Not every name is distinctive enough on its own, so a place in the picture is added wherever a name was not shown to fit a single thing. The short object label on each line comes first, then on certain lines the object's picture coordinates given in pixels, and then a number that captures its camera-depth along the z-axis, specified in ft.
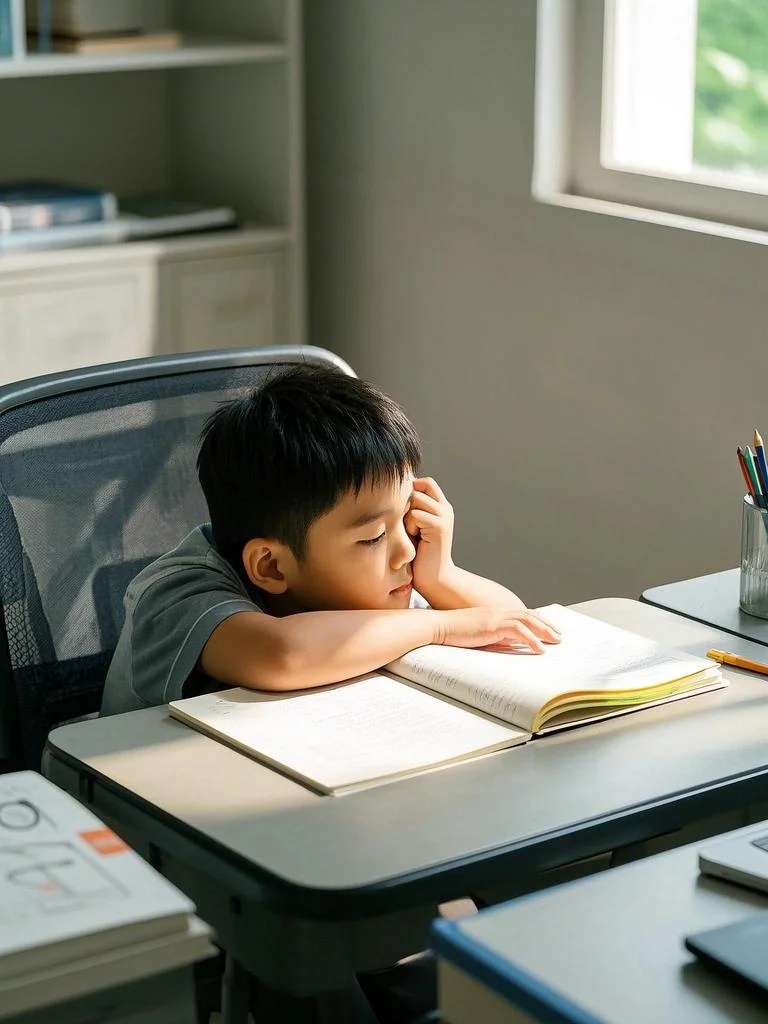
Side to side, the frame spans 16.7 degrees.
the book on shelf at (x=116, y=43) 10.66
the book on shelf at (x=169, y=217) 11.07
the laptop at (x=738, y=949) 5.19
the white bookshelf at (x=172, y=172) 10.73
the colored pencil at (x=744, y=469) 7.20
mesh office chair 7.24
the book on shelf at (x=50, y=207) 10.67
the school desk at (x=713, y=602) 7.19
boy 6.70
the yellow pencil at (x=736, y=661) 6.82
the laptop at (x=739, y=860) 5.56
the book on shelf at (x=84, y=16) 10.67
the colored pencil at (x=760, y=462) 7.12
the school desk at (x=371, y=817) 5.72
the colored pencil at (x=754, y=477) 7.20
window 9.60
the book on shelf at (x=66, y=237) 10.61
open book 6.21
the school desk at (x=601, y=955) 5.18
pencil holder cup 7.21
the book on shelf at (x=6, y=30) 10.26
